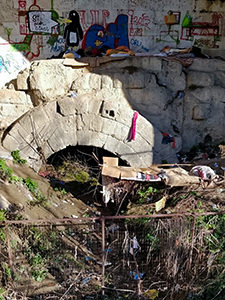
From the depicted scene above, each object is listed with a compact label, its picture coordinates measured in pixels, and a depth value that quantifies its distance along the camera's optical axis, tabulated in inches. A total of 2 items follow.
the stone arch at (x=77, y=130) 319.0
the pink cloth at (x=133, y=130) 321.7
